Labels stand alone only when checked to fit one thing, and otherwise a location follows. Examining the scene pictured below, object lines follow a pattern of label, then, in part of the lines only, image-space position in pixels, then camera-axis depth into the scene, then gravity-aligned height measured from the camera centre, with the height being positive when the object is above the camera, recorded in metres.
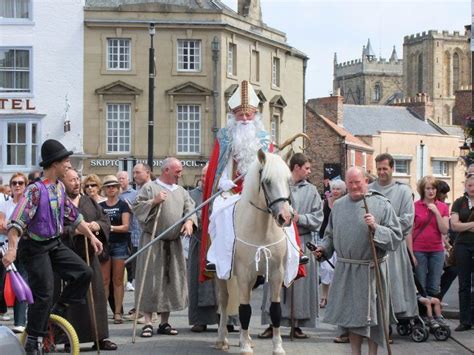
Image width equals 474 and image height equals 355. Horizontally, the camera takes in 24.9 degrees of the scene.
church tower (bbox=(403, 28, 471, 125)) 171.12 +15.25
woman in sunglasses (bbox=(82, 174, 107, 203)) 14.16 -0.35
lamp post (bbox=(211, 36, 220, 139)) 47.38 +3.61
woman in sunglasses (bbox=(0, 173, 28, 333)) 13.80 -0.71
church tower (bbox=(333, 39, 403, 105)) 184.00 +13.94
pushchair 12.59 -1.98
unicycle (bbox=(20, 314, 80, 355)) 10.20 -1.75
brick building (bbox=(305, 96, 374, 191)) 72.50 +1.00
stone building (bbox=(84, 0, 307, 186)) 46.53 +3.58
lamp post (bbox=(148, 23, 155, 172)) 32.62 +1.78
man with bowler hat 9.92 -0.80
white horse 10.81 -0.85
